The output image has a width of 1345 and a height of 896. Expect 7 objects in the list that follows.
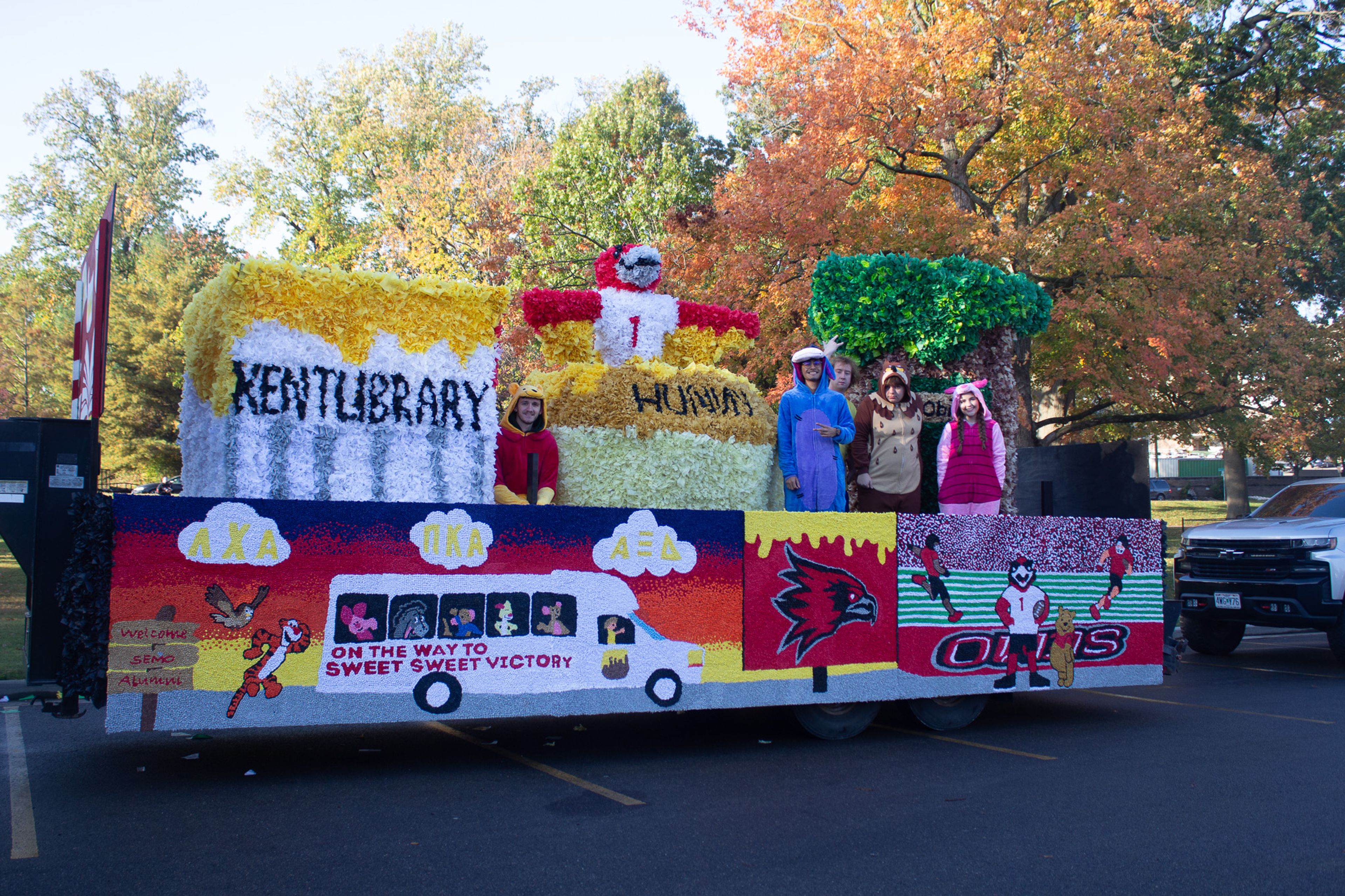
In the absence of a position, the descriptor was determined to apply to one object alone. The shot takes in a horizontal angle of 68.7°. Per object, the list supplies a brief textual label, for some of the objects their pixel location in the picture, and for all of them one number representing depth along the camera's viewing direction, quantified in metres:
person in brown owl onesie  6.43
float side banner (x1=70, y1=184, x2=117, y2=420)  4.26
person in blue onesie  6.00
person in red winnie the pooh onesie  5.54
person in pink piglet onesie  6.46
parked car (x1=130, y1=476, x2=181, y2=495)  26.69
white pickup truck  8.69
